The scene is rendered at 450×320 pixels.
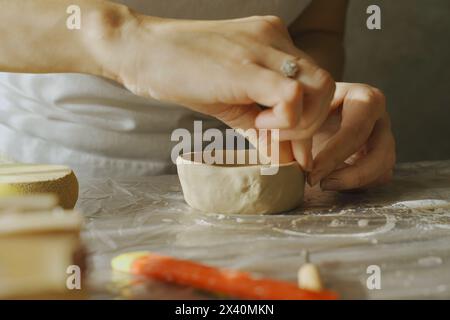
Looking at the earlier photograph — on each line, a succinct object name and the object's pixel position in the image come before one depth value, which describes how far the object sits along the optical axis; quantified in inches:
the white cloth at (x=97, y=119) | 39.3
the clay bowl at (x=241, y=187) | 31.7
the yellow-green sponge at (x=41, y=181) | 29.9
